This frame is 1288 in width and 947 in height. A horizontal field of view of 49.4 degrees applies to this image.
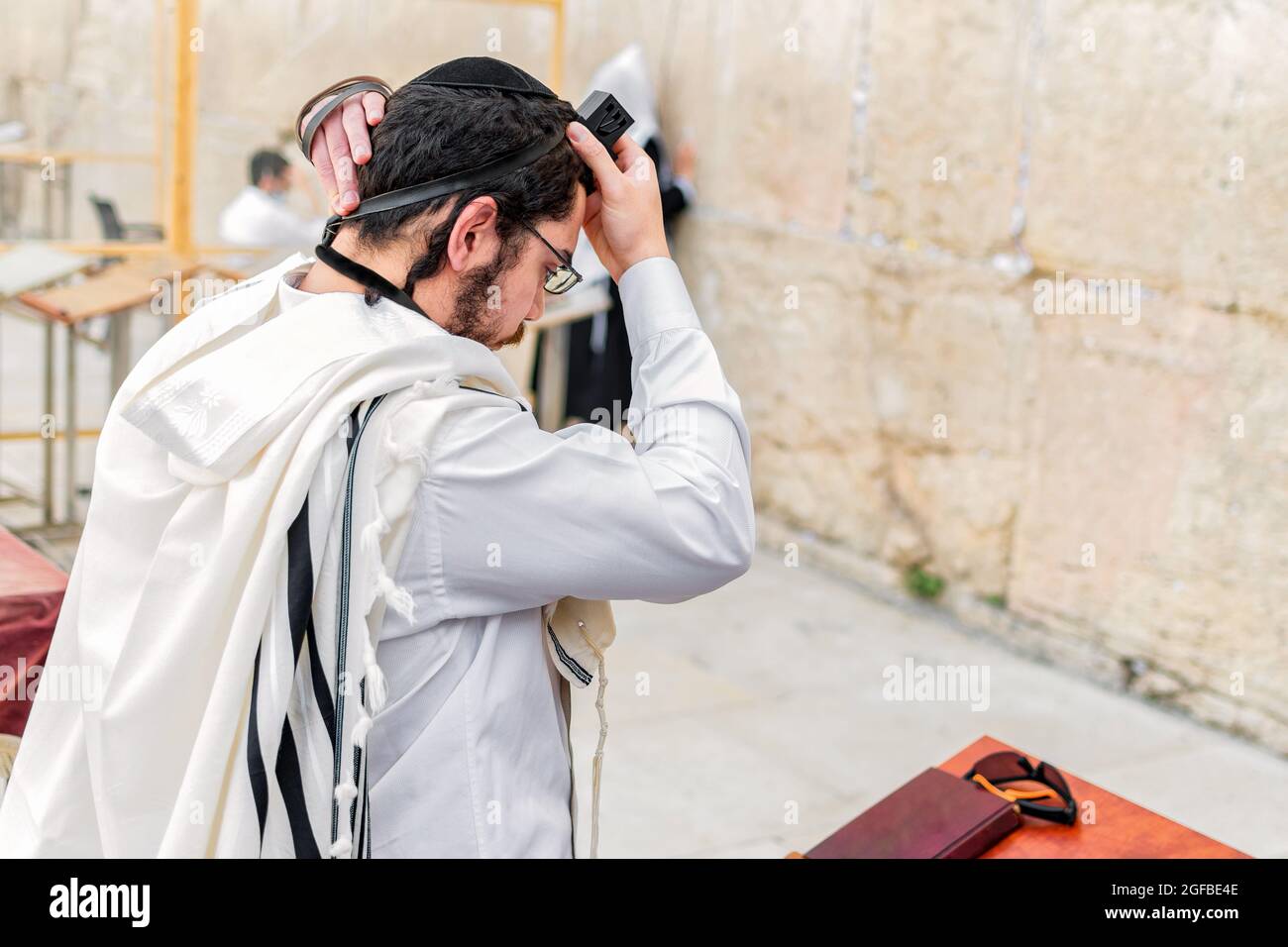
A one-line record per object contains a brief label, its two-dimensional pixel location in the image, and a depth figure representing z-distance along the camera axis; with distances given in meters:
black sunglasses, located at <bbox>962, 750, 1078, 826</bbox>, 1.91
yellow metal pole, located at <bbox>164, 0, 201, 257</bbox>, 5.27
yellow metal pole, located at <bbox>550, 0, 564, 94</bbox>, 6.26
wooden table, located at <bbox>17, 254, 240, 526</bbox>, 4.84
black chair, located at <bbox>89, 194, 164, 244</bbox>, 6.42
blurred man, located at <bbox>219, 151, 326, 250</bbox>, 6.07
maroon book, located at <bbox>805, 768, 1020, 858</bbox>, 1.82
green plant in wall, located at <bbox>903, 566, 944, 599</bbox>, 5.09
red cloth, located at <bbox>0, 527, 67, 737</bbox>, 2.31
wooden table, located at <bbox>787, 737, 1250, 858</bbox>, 1.81
